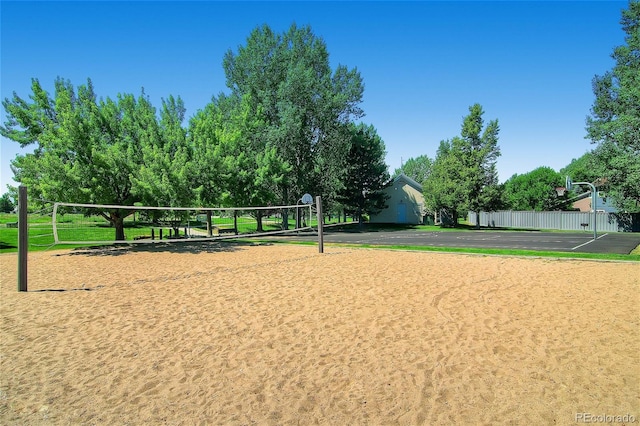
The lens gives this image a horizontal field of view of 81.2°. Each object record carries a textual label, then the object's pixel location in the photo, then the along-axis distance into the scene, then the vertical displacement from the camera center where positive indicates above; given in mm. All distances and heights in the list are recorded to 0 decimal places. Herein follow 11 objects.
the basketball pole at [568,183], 20681 +1814
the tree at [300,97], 30328 +10421
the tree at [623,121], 16672 +5339
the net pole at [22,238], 8172 -234
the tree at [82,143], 14953 +3670
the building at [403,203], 43688 +1984
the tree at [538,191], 52062 +3708
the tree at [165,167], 16359 +2615
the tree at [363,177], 38562 +4555
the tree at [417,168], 87062 +12747
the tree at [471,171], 33500 +4316
